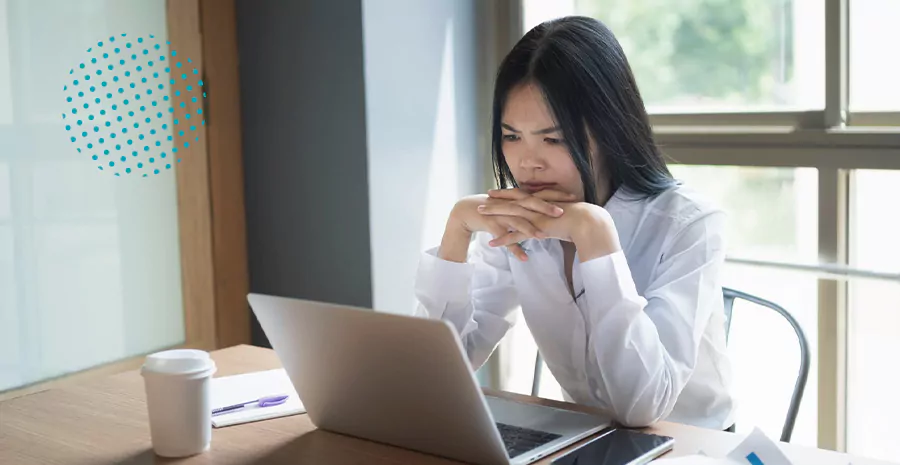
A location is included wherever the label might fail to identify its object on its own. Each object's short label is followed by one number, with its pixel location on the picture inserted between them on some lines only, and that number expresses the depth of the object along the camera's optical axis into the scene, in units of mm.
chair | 2907
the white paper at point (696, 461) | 2457
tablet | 2490
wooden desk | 2532
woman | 2896
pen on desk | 2754
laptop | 2407
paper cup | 2521
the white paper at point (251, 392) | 2711
